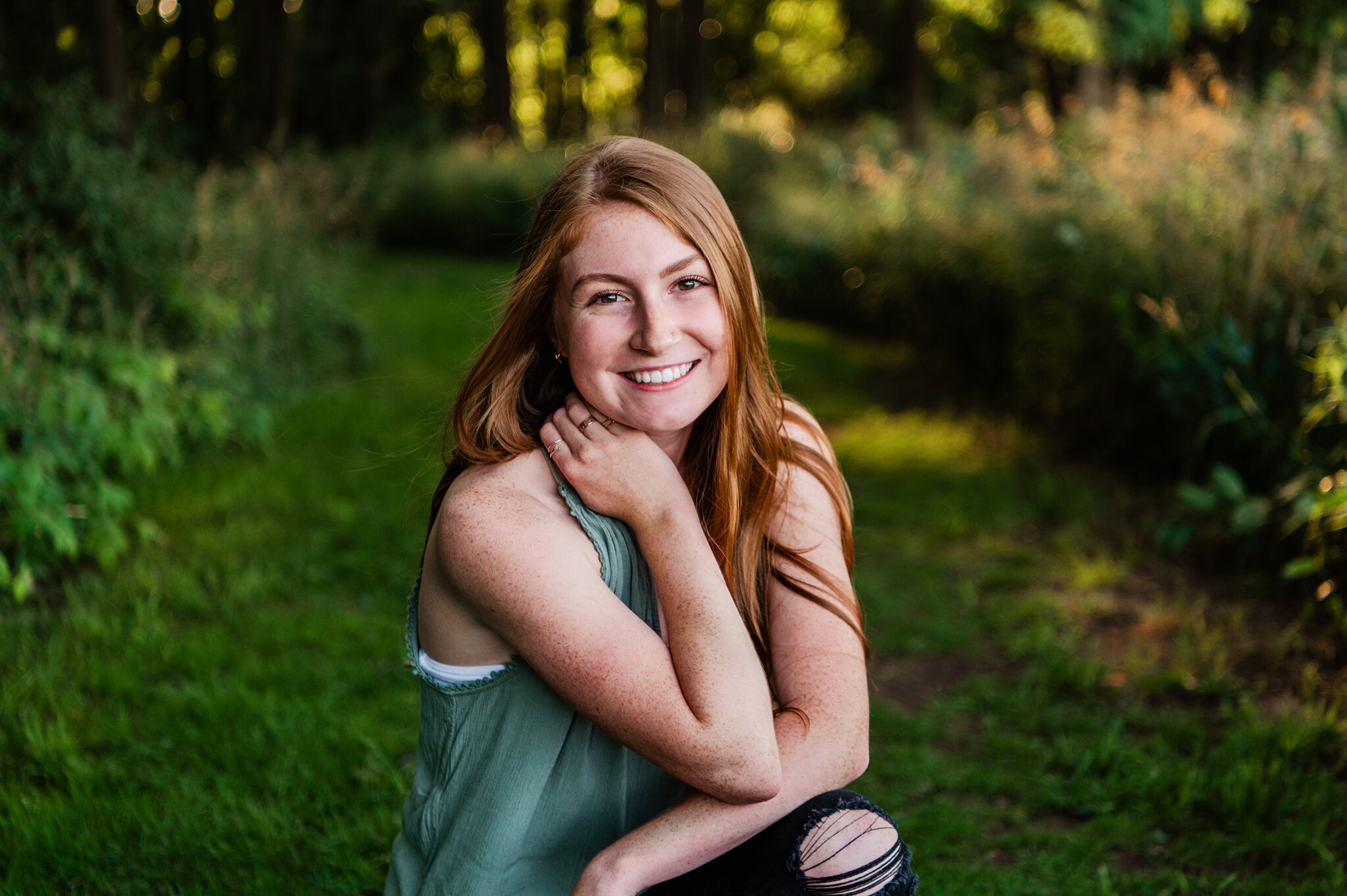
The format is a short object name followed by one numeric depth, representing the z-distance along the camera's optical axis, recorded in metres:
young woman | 1.57
